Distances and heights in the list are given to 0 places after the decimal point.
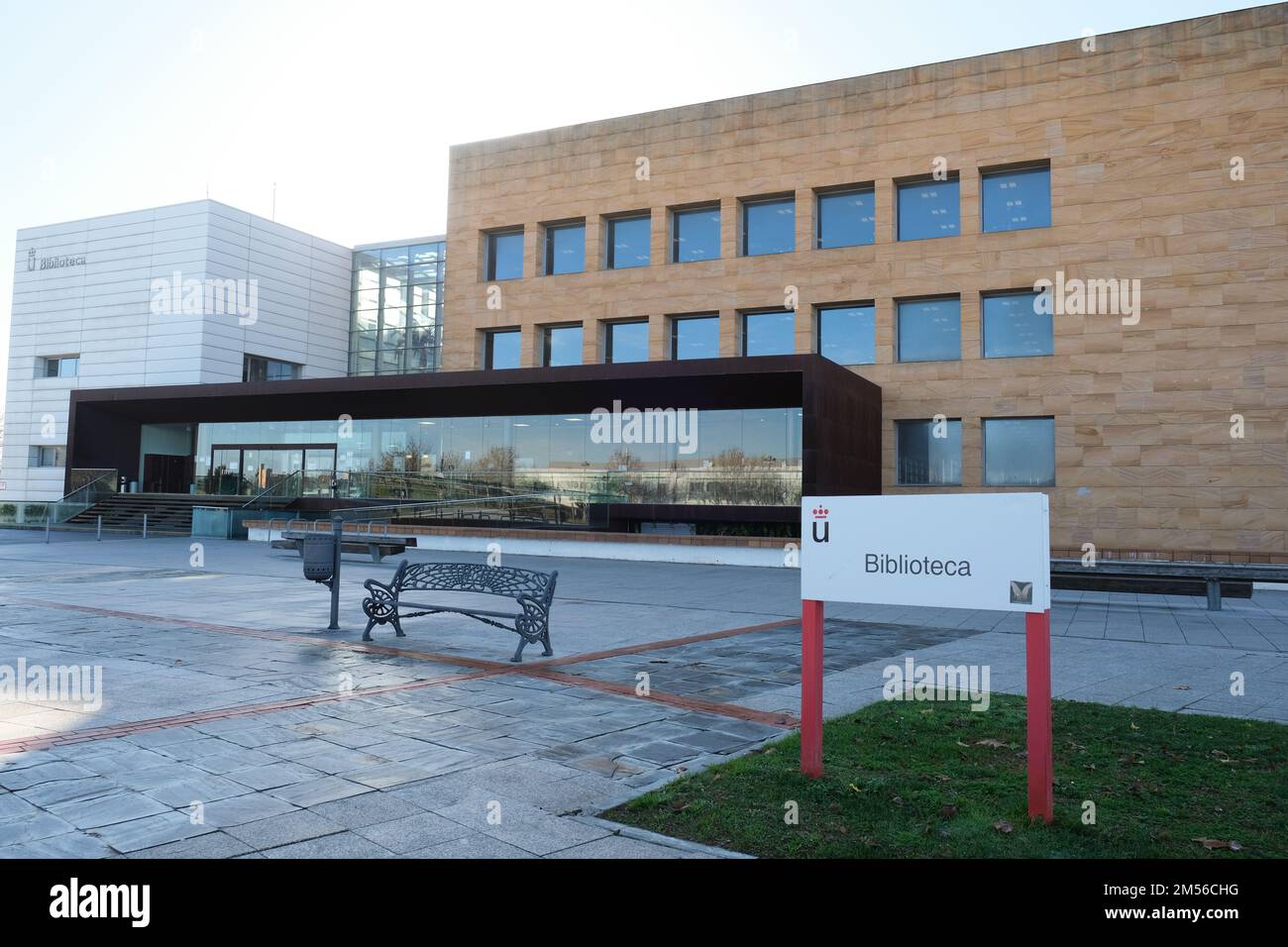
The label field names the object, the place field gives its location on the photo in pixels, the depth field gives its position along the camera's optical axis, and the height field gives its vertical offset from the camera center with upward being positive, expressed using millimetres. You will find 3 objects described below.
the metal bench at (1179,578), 14477 -960
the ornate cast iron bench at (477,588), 9180 -877
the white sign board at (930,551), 4469 -182
